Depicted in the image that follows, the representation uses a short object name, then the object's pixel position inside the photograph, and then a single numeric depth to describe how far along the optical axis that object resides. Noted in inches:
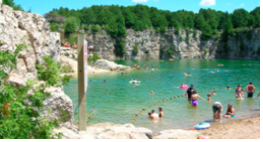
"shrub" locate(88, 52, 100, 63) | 1318.3
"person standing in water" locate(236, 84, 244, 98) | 552.4
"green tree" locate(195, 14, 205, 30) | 2239.2
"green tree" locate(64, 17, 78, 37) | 1852.9
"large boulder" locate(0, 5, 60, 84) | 175.9
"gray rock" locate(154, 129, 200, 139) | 265.0
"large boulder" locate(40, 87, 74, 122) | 194.9
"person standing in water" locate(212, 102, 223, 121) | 395.5
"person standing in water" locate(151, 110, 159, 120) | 405.1
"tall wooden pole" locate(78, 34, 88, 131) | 206.1
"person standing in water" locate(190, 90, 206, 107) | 483.8
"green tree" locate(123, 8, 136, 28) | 2208.4
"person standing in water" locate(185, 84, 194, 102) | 529.3
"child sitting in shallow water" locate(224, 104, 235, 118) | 414.0
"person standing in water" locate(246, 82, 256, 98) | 558.3
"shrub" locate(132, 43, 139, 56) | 2301.9
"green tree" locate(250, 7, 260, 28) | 2066.2
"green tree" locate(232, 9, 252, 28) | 2289.1
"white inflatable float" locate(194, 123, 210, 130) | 347.3
